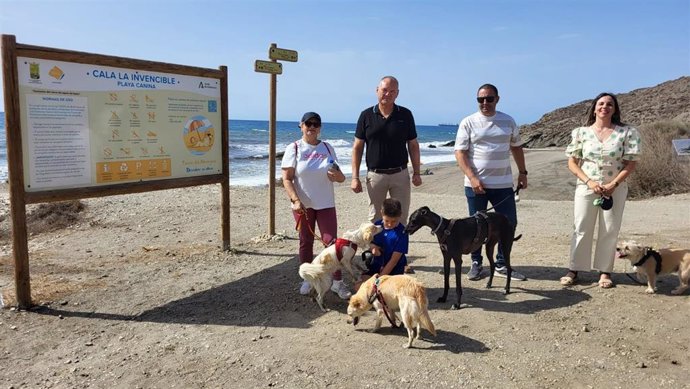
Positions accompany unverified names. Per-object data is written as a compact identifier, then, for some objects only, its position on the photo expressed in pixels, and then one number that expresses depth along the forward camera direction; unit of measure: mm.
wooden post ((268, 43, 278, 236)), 8164
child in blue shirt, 4691
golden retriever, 3908
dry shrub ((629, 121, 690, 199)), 13586
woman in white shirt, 5133
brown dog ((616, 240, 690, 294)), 5078
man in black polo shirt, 5469
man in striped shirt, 5422
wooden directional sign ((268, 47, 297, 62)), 7949
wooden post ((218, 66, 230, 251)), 7043
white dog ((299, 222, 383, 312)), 4738
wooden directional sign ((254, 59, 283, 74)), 7789
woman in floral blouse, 5102
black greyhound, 4695
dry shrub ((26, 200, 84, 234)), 9633
